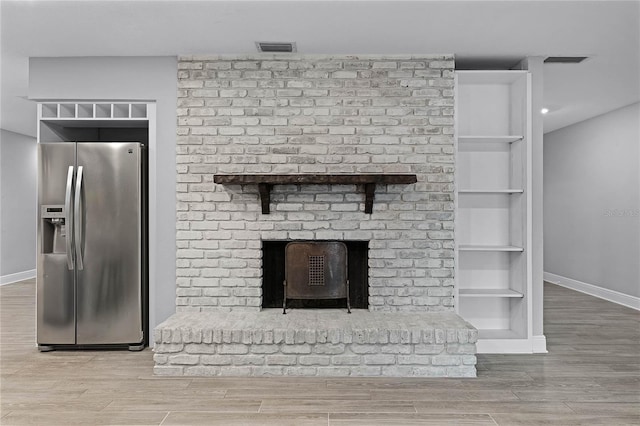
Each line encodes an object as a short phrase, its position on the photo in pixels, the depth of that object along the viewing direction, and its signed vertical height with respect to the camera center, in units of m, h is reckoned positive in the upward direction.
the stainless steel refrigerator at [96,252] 3.94 -0.31
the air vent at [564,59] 4.12 +1.30
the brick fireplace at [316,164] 3.99 +0.40
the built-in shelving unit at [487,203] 4.23 +0.09
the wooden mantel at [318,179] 3.72 +0.26
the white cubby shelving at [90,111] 4.12 +0.86
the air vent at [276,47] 3.73 +1.27
